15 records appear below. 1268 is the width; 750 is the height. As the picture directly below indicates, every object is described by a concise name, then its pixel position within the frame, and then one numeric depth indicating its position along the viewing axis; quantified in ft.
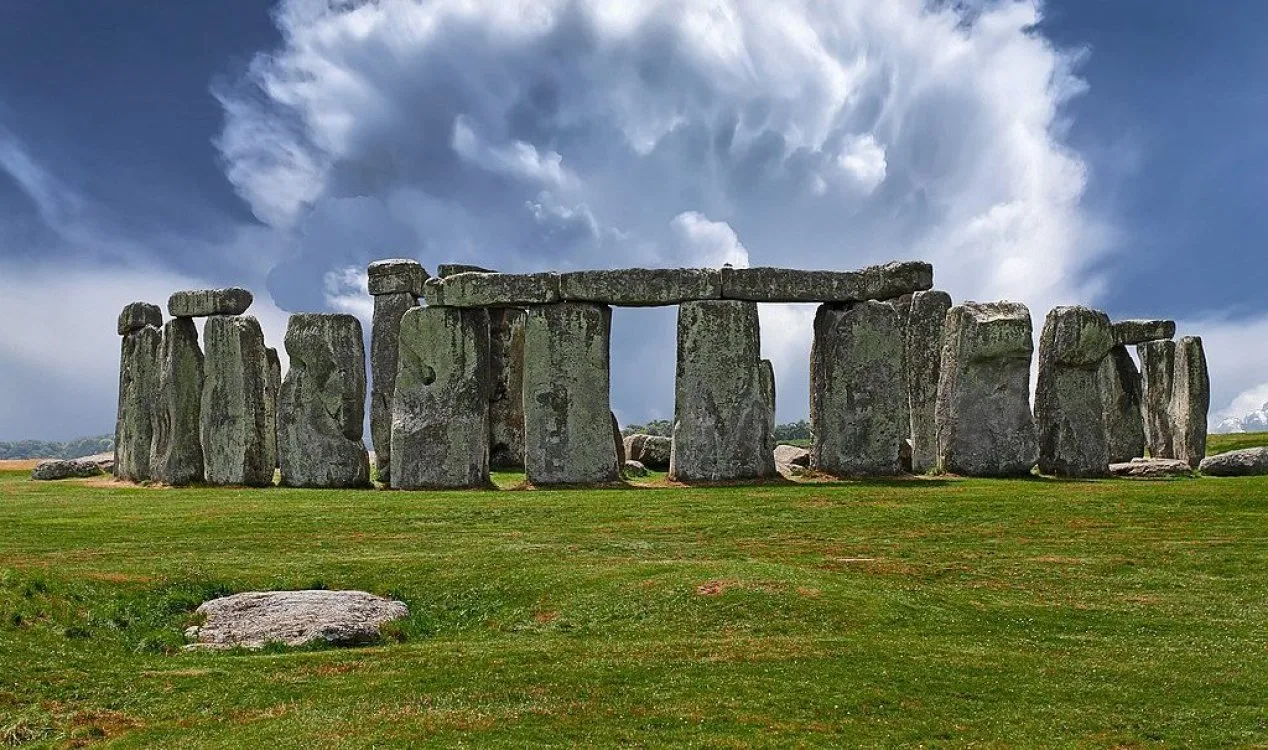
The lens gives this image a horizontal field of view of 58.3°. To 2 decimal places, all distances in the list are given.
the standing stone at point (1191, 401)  118.52
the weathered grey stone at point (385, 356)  111.45
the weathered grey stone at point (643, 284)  90.74
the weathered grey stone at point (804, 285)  90.89
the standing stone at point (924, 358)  104.88
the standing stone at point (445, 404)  92.58
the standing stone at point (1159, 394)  124.06
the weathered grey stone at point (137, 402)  110.01
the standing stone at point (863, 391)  92.12
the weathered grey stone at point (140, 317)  114.42
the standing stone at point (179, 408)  102.32
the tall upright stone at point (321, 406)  95.66
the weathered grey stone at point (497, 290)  91.30
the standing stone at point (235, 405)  99.09
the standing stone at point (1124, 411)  121.60
